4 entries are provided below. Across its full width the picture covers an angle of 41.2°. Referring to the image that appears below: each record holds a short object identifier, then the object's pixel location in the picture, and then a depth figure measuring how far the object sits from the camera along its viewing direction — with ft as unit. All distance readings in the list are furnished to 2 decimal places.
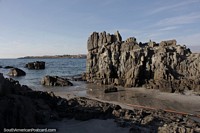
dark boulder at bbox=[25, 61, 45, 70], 251.60
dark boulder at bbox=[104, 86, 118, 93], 94.93
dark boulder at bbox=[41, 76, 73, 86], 117.50
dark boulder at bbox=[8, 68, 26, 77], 171.53
